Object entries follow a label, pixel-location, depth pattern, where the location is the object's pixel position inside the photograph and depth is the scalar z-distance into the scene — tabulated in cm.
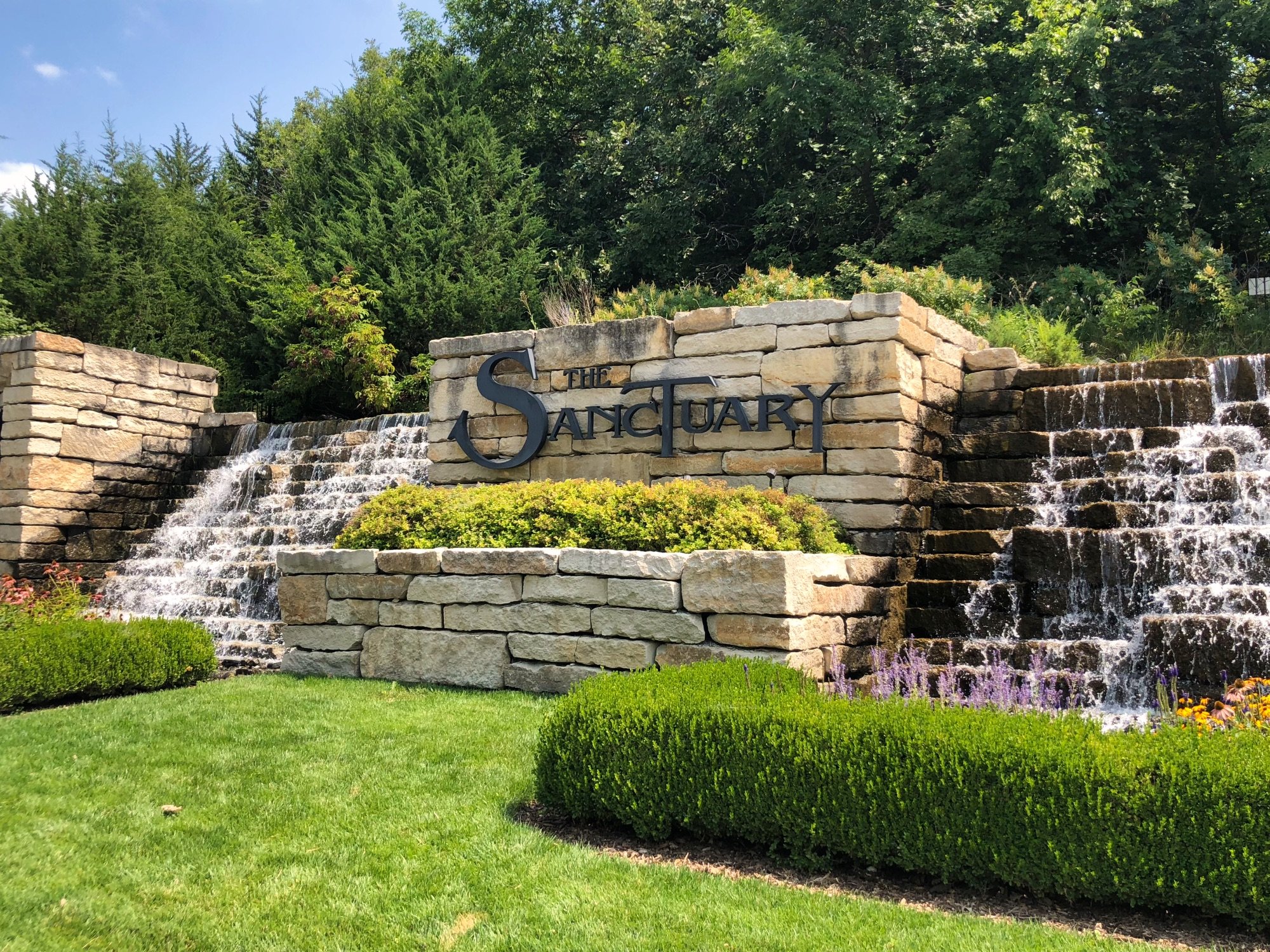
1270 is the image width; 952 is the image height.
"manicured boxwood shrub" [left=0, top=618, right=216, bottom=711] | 678
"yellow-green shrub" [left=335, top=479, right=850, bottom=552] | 680
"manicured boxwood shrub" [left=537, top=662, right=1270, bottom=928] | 340
